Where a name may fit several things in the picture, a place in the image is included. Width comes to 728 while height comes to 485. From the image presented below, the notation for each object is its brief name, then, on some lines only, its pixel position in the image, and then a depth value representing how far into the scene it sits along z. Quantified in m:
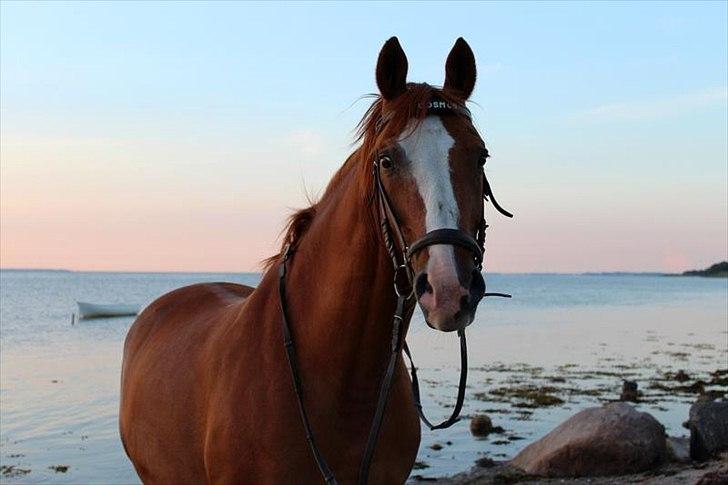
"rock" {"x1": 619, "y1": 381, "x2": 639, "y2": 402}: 17.69
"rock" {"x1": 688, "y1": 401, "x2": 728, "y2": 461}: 10.21
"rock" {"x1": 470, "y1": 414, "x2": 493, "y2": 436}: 14.05
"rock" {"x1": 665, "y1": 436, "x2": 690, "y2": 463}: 10.37
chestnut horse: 2.50
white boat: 50.47
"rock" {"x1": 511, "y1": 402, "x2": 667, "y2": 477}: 9.96
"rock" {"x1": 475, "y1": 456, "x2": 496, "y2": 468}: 11.46
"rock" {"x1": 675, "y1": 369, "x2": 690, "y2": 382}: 20.38
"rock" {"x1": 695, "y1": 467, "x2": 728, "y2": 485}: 7.45
